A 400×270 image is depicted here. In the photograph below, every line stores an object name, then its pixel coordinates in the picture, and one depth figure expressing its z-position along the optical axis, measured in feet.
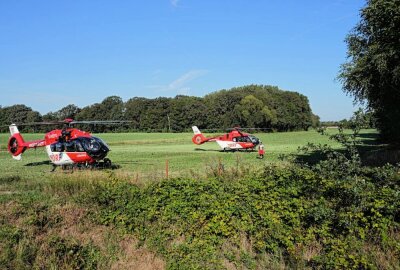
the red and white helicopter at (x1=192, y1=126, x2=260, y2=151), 123.13
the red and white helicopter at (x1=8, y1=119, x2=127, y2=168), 68.23
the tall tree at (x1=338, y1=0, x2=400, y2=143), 62.75
